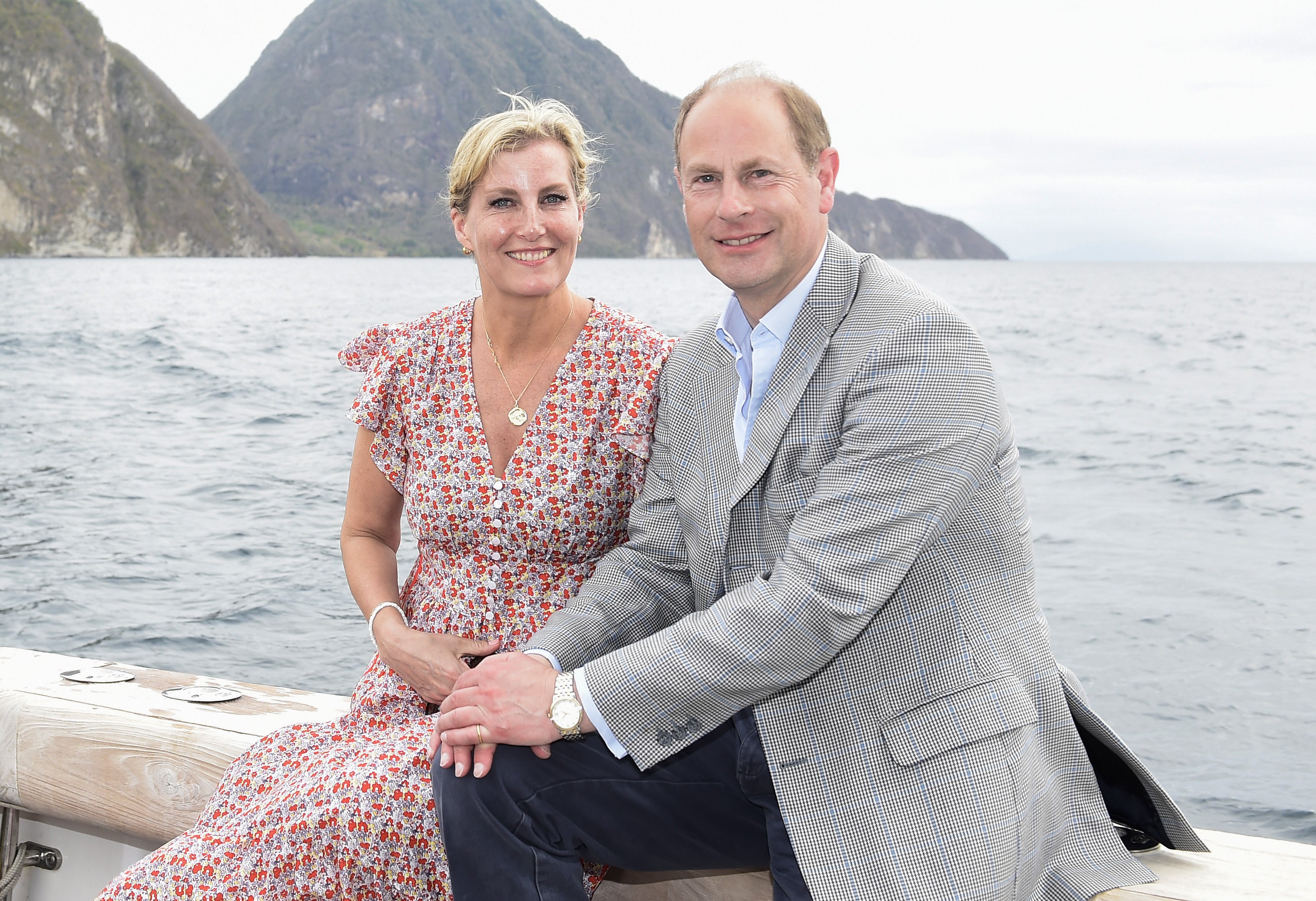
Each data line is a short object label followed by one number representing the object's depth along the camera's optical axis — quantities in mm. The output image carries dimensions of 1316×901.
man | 1936
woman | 2652
